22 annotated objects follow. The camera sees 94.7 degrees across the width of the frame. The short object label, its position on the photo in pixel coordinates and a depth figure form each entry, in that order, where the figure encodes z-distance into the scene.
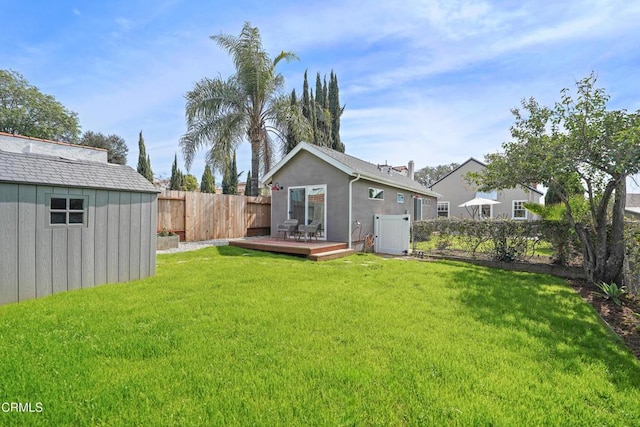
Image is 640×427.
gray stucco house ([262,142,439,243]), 10.96
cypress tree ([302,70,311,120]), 21.89
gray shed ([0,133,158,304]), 4.62
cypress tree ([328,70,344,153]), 25.74
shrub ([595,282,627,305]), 5.62
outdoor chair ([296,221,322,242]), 10.83
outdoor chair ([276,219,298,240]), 11.52
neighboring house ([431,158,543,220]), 23.20
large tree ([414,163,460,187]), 55.31
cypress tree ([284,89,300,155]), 16.00
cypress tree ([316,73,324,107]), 26.19
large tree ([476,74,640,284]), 6.20
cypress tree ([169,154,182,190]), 33.02
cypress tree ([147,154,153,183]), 31.23
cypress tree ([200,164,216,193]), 32.47
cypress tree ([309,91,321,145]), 20.05
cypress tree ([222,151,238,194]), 32.02
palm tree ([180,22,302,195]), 15.07
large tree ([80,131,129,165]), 32.28
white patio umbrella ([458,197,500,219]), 17.30
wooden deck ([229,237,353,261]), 9.35
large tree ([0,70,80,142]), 28.12
